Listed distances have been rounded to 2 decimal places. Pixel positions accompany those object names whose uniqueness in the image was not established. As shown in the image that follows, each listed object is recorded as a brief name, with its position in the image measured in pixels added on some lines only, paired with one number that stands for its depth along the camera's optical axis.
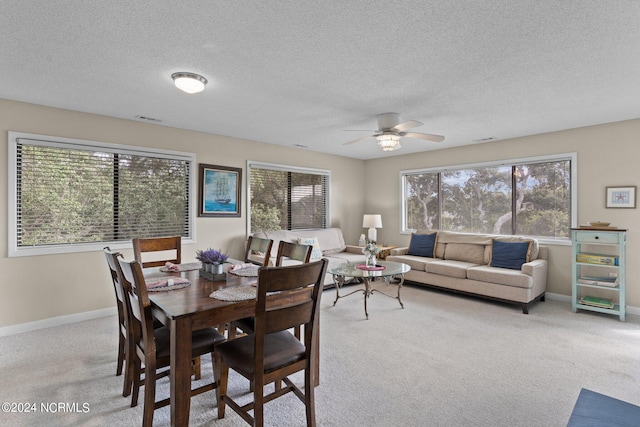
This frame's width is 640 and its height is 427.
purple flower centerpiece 2.33
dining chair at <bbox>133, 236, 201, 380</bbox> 2.87
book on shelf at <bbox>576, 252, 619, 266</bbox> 3.76
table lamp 6.20
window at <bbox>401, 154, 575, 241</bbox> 4.59
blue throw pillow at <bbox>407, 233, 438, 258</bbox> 5.50
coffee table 3.77
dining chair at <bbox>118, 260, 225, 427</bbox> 1.75
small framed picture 3.90
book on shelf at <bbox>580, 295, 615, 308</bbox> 3.83
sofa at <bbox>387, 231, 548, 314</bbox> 4.07
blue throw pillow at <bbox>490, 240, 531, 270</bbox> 4.42
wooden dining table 1.61
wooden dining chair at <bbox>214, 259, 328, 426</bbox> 1.61
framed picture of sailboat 4.58
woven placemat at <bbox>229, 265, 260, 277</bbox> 2.45
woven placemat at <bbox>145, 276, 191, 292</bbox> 2.03
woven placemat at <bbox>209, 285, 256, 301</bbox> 1.83
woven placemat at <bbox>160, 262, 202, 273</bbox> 2.63
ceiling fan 3.51
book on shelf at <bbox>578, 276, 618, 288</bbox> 3.79
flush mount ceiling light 2.60
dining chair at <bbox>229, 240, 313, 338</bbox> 2.30
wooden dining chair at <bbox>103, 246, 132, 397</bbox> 2.00
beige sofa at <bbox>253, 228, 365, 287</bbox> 5.11
